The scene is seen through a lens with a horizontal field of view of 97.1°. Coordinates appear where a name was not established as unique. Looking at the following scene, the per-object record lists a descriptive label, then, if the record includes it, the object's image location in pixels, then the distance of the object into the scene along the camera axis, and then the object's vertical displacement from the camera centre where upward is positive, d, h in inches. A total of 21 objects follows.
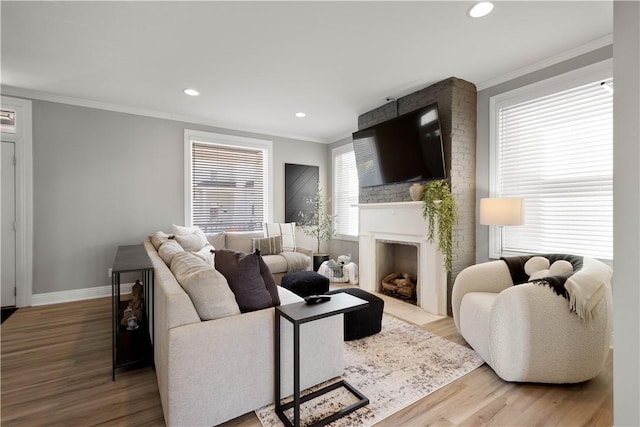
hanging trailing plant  122.2 -0.9
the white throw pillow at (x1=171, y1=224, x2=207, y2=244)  157.6 -10.4
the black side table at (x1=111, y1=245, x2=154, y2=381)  78.1 -41.0
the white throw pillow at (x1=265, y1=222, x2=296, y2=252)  185.3 -14.3
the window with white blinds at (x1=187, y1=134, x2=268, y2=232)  181.8 +18.4
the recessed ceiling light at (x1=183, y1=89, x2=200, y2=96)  135.2 +58.3
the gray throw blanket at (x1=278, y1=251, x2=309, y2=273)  167.0 -29.9
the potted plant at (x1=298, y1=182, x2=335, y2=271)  218.1 -7.5
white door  132.3 -5.3
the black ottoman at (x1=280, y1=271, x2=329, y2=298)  124.7 -32.6
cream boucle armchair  73.8 -32.6
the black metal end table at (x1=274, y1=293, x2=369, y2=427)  57.2 -25.1
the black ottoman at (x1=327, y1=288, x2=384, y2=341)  101.0 -39.6
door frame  134.1 +7.5
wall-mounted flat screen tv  128.3 +31.8
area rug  65.1 -46.3
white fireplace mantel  127.6 -16.7
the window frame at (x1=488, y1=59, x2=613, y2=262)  98.4 +46.6
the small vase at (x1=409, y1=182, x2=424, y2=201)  135.0 +9.6
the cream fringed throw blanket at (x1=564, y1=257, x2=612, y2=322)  70.5 -20.3
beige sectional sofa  56.3 -32.4
